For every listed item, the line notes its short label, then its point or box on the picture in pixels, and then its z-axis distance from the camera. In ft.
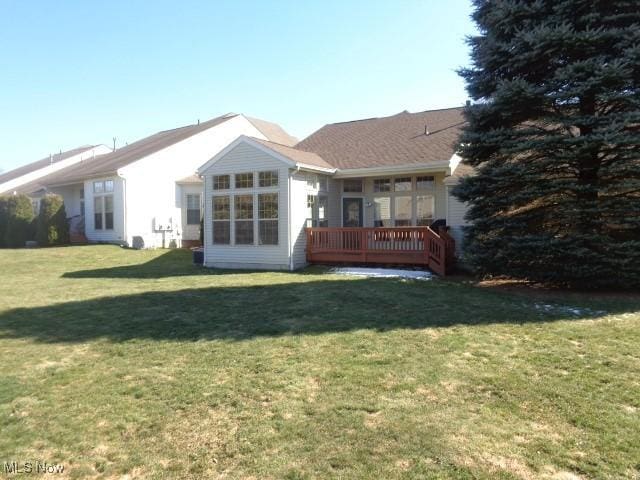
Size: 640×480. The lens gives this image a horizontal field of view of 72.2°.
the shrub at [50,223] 61.98
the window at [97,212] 65.51
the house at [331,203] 41.24
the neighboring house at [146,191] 61.82
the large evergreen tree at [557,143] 26.37
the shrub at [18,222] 64.49
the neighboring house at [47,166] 99.19
